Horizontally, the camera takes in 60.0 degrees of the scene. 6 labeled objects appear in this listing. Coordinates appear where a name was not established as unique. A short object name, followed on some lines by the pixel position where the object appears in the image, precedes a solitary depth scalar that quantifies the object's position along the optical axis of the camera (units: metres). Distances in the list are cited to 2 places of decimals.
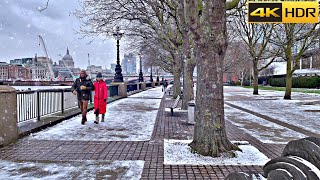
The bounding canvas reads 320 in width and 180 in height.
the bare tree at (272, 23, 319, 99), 20.85
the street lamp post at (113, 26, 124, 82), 24.07
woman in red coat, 9.86
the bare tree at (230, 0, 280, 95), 26.97
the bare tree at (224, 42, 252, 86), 41.74
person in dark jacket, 9.69
